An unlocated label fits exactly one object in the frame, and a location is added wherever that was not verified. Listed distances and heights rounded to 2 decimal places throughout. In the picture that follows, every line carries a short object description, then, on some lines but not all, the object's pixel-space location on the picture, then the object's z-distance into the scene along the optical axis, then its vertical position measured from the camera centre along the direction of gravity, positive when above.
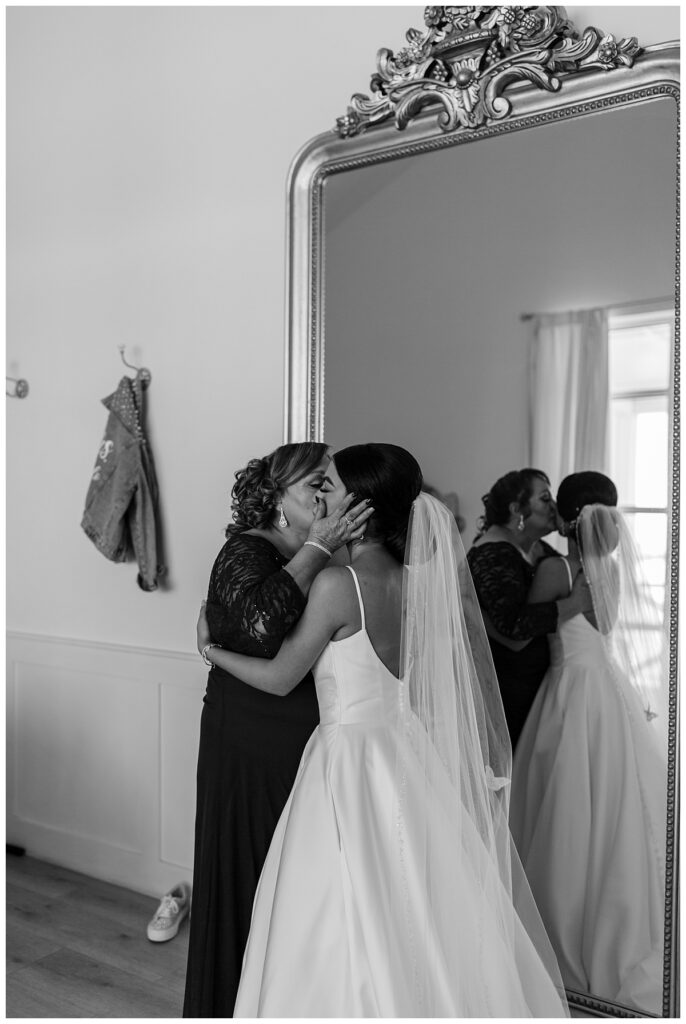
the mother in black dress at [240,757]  1.93 -0.60
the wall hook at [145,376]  2.95 +0.34
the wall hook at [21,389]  3.31 +0.34
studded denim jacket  2.88 -0.03
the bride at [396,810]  1.70 -0.63
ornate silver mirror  2.03 +0.51
